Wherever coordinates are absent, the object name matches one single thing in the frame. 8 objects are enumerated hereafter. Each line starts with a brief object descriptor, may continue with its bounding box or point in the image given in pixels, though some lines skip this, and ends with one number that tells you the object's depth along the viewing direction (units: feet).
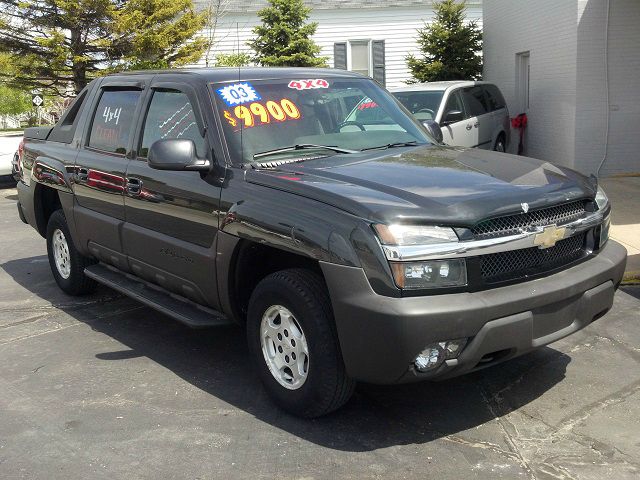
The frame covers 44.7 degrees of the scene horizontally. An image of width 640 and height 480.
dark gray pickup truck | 11.87
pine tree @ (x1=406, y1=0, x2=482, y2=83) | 61.05
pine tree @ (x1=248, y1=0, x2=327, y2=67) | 68.49
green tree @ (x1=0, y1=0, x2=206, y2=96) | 63.10
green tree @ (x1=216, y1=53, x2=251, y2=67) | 72.18
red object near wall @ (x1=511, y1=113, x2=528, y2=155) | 47.37
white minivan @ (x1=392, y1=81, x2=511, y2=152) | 37.29
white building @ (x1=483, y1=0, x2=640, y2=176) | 39.34
